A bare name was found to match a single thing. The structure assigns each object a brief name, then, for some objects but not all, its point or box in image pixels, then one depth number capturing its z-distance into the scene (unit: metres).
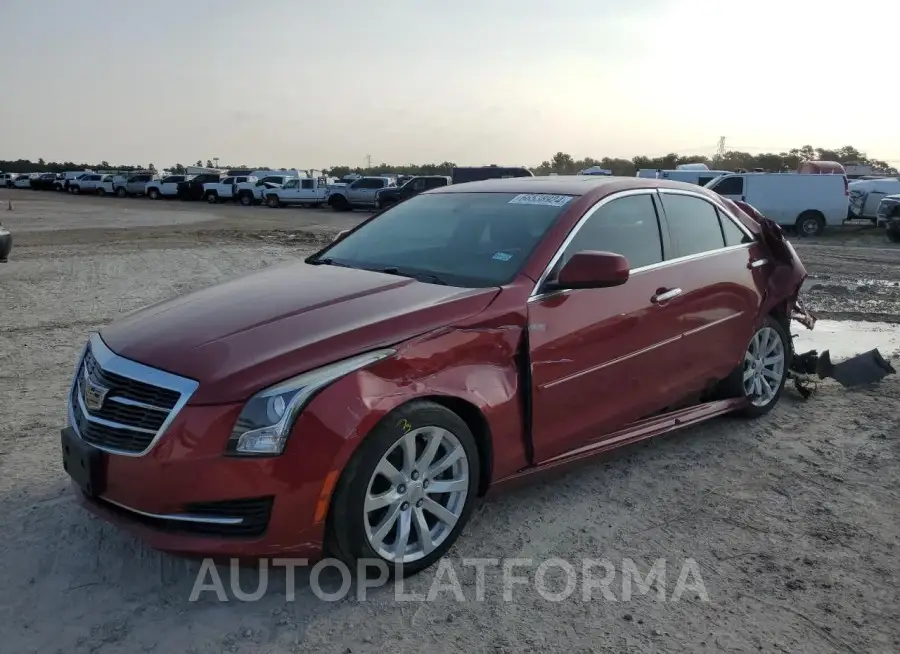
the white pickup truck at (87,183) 54.81
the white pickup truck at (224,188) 41.94
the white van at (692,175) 26.31
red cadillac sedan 2.88
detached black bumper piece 6.18
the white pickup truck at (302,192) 38.50
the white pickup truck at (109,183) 51.56
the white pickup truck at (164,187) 47.47
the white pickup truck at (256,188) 40.38
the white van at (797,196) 22.91
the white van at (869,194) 24.97
